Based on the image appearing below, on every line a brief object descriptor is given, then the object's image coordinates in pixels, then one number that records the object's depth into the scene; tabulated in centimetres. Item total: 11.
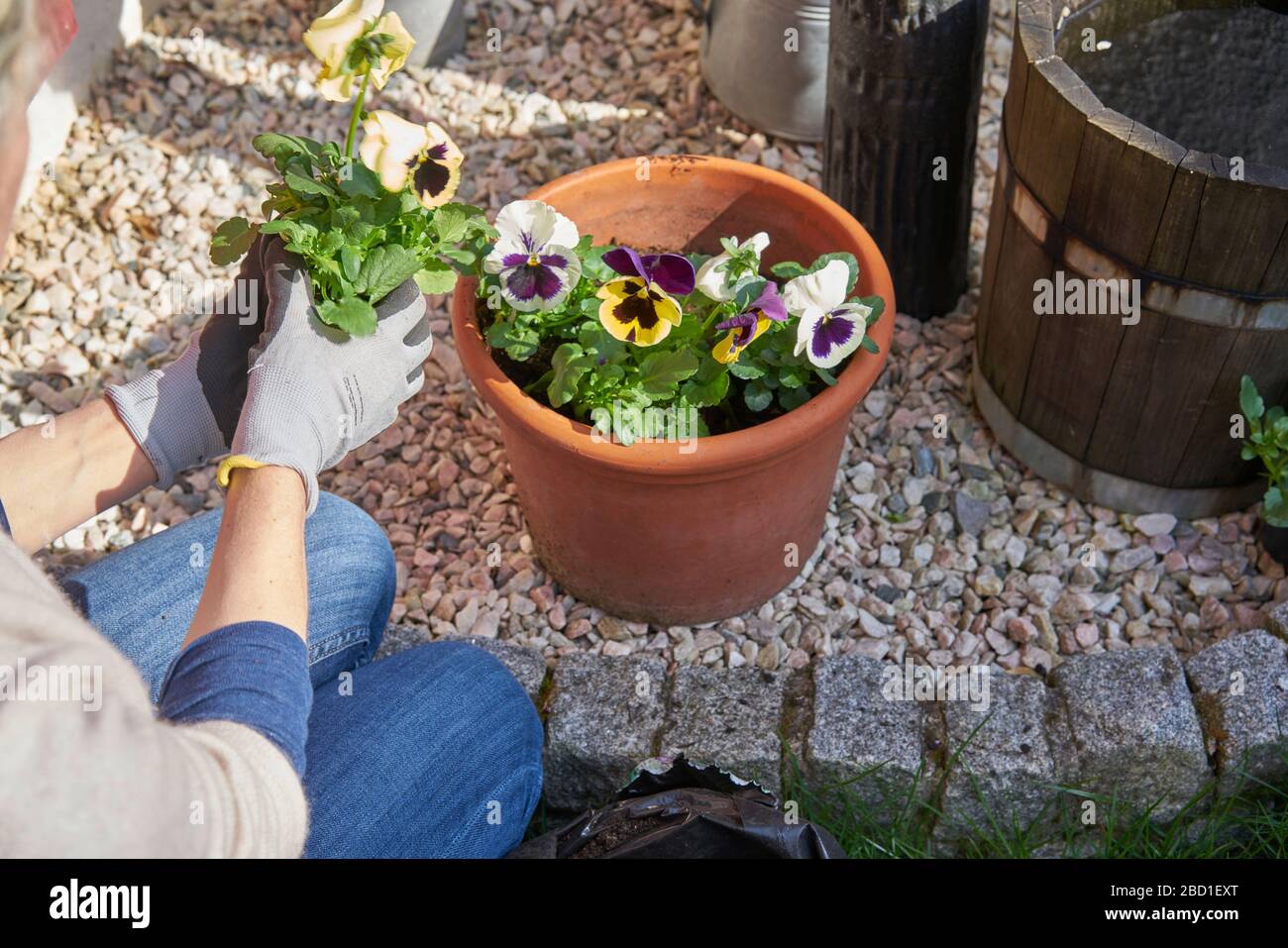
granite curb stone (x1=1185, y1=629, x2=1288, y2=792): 182
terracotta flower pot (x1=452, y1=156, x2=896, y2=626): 176
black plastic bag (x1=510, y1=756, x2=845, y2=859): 150
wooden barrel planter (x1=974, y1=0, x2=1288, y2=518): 180
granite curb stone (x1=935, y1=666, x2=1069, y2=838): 181
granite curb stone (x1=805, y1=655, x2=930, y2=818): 181
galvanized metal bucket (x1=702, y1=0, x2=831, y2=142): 289
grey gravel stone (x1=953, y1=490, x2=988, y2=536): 231
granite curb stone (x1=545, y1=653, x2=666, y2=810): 185
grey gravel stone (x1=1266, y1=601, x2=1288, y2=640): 196
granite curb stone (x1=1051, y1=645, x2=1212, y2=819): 182
